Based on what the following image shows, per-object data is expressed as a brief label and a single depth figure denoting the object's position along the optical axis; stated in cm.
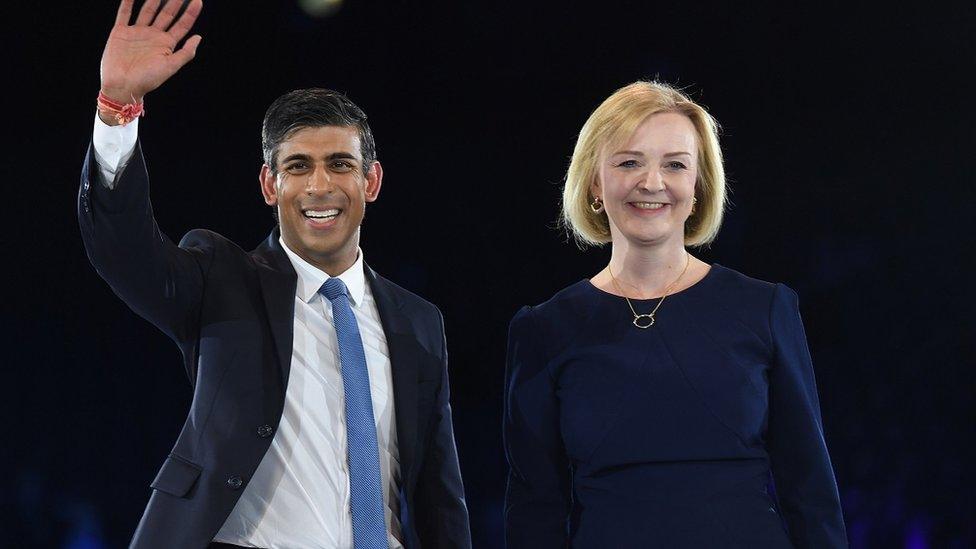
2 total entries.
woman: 704
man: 698
